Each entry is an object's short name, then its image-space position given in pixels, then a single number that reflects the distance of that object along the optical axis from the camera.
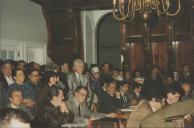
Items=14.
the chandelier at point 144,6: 5.09
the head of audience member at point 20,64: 6.22
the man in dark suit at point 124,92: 6.78
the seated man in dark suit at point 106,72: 7.55
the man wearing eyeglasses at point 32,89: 5.22
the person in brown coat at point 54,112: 4.63
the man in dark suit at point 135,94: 6.93
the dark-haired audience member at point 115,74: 8.00
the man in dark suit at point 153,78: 7.50
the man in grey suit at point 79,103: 5.29
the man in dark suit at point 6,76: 5.54
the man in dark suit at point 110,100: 6.34
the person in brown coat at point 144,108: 3.85
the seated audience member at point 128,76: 8.05
